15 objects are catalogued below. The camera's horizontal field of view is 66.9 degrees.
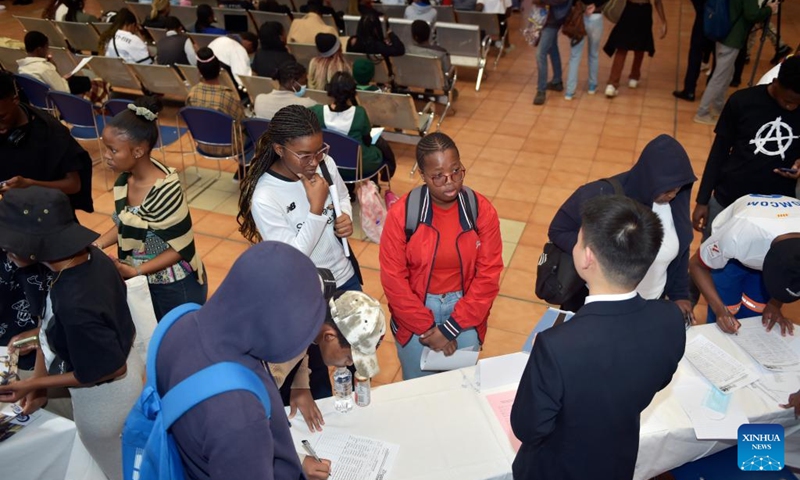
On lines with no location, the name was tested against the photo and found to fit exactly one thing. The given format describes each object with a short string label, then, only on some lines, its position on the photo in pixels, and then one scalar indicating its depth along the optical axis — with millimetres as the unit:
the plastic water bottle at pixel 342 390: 2240
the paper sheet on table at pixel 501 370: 2385
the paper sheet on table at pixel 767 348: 2561
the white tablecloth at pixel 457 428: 2125
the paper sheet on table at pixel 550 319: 2523
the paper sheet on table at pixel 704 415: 2264
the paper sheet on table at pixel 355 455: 2074
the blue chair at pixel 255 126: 4707
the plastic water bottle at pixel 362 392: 2271
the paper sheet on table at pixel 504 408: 2213
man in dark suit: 1662
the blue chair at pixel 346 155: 4457
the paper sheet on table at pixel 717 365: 2463
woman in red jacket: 2570
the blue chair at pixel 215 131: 4890
